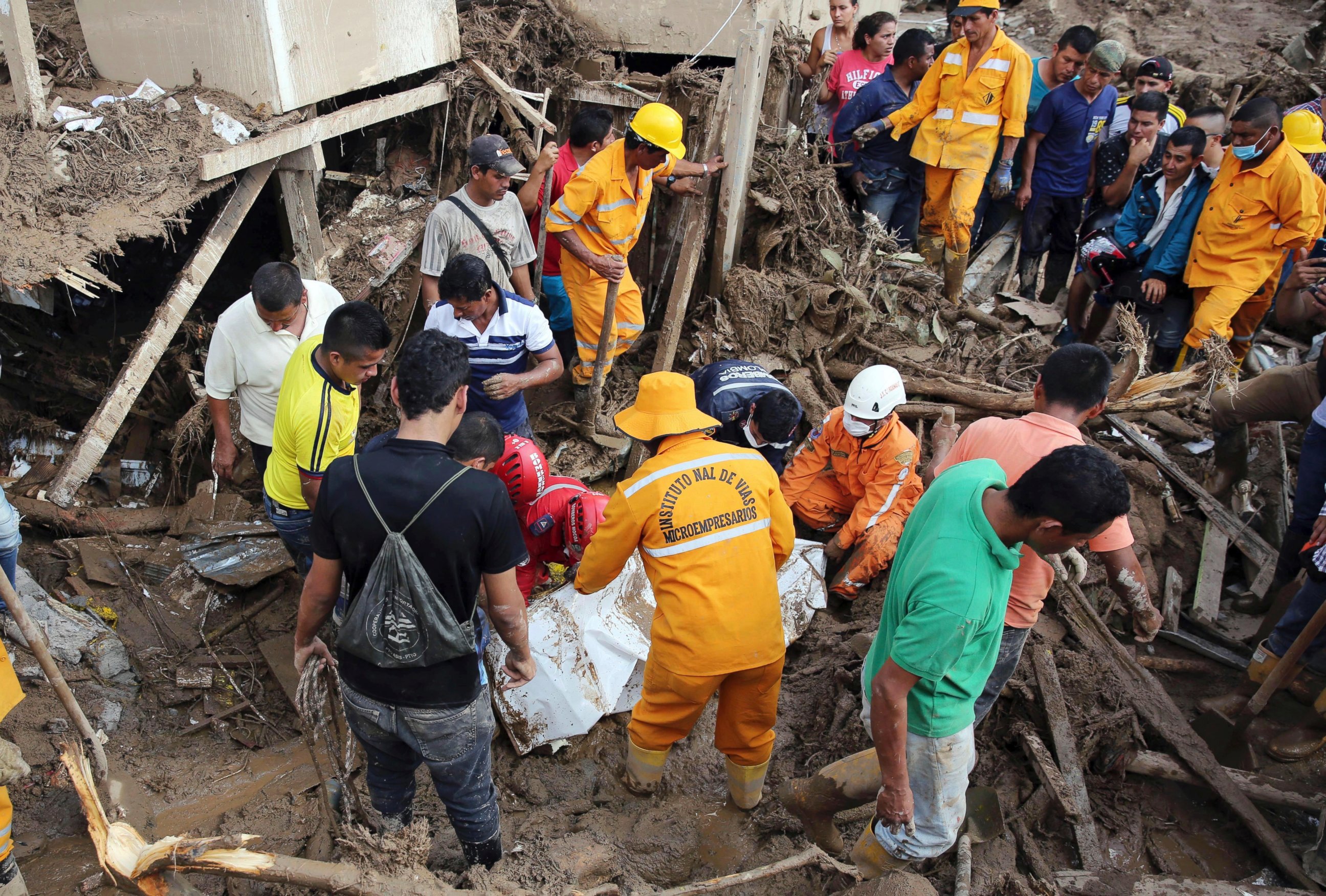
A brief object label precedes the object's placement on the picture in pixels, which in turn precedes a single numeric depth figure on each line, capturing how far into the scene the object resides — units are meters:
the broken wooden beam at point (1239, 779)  3.86
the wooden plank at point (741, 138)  5.63
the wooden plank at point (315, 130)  4.64
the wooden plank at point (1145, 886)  3.21
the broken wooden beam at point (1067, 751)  3.62
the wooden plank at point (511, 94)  6.17
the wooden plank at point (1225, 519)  5.18
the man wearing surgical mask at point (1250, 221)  5.30
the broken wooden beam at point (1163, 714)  3.71
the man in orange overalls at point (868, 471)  4.47
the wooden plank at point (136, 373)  4.55
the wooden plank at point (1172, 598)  5.00
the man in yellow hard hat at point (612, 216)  5.12
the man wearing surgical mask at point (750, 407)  4.29
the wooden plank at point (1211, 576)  5.06
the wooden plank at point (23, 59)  4.24
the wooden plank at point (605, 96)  6.55
